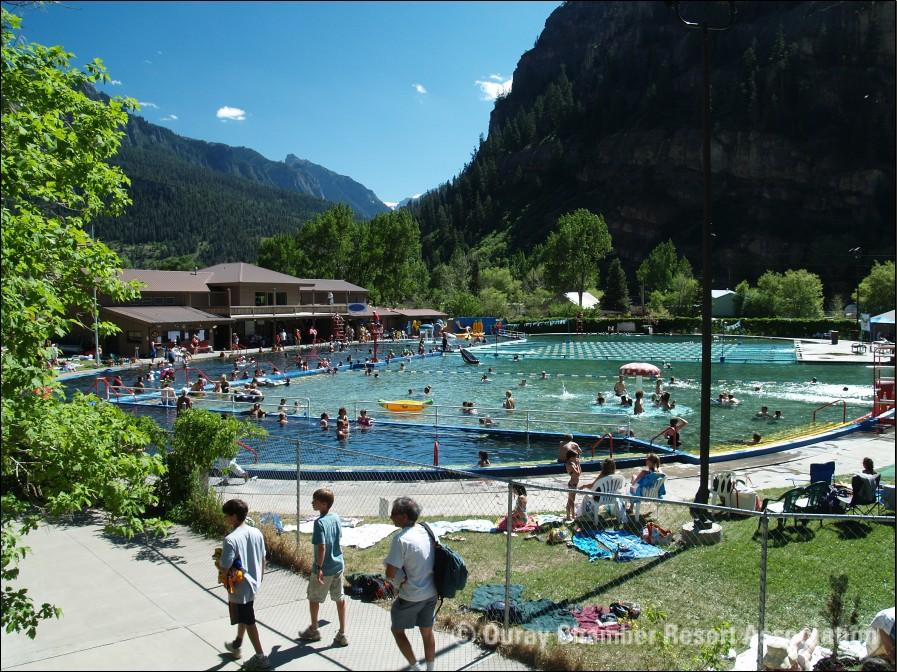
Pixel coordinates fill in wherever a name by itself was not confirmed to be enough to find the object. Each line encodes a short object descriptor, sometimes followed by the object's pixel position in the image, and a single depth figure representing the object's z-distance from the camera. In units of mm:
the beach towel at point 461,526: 10706
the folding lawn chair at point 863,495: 11070
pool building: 49844
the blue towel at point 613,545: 9384
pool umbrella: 30375
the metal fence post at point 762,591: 5586
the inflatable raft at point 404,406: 28655
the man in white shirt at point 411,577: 5570
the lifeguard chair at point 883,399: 22625
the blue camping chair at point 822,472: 12088
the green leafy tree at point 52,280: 4887
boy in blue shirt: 6414
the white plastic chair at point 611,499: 10633
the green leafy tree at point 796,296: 82000
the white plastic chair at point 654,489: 11641
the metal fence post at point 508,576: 6389
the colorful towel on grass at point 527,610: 6953
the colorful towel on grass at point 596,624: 6719
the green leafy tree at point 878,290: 70875
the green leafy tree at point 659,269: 114438
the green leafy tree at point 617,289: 110250
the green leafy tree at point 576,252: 106125
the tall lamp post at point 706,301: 10680
